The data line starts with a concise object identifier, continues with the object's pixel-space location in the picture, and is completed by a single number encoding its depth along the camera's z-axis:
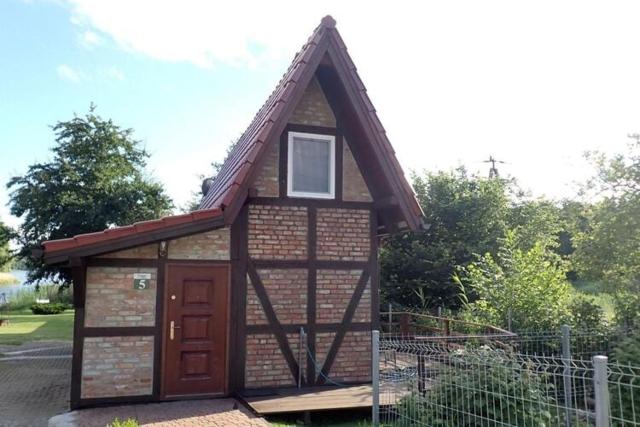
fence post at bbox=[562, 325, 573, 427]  5.55
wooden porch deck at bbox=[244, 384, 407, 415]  7.54
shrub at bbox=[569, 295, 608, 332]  11.34
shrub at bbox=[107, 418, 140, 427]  5.36
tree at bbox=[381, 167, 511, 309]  18.44
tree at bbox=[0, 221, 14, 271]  24.04
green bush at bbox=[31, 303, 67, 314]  30.94
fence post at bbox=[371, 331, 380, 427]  7.01
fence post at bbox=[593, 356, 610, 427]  4.17
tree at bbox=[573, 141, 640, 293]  12.38
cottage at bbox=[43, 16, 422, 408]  8.06
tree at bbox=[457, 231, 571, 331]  11.35
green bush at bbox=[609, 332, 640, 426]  6.26
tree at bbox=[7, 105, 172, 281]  23.05
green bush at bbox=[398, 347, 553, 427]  5.37
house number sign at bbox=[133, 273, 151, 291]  8.27
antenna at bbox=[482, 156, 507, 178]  31.49
